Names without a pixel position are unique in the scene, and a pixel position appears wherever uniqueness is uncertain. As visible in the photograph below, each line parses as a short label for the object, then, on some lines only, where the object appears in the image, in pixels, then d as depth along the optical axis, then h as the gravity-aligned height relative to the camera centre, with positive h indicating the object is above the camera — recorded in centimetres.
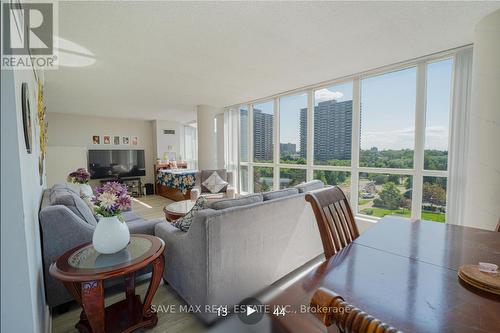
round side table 127 -75
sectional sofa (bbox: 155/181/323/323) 156 -78
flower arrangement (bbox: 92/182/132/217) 149 -32
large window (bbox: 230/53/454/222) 279 +24
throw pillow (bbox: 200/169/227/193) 494 -53
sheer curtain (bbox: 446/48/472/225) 250 +21
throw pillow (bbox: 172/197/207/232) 185 -57
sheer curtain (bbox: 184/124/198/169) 850 +44
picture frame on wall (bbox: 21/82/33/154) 101 +19
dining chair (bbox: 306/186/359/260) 116 -39
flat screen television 642 -29
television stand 678 -96
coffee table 300 -83
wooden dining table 60 -47
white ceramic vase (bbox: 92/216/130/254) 146 -56
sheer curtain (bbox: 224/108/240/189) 570 +31
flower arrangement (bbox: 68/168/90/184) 336 -35
